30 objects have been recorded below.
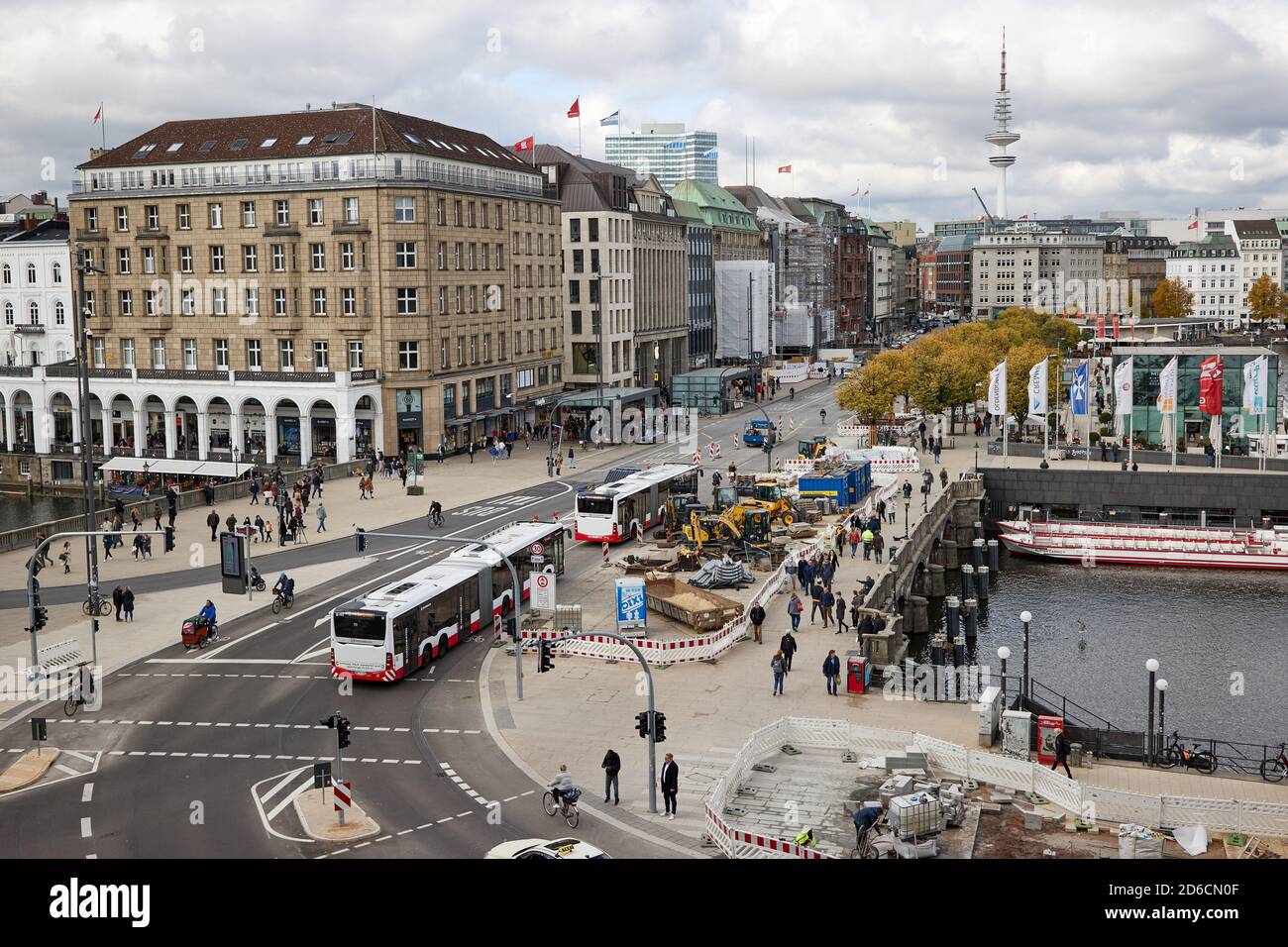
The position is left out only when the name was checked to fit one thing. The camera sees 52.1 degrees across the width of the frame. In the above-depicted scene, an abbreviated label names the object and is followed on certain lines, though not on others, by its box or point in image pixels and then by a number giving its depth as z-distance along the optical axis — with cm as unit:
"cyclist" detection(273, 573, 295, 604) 4950
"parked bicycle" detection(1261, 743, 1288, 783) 3378
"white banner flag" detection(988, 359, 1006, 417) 8581
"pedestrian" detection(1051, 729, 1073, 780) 3103
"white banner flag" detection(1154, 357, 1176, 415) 8412
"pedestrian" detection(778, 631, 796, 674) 3938
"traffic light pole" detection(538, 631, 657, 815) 2902
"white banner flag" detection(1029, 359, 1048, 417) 8394
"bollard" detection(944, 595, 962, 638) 5578
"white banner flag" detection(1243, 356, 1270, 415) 7925
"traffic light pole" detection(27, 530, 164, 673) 4016
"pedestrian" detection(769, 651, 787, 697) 3788
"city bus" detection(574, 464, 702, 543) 6262
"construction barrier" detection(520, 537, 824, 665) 4228
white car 2320
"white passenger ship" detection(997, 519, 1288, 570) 7381
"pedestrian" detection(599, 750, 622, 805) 2939
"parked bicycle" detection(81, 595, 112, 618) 4569
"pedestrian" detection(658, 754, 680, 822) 2859
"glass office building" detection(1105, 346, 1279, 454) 9356
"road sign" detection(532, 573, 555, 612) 4478
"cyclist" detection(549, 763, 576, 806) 2812
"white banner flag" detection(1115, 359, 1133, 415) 8512
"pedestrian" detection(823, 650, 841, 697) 3844
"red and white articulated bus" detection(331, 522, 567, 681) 3969
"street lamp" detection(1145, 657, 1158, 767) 3393
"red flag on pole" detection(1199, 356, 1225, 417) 8112
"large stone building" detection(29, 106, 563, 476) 9006
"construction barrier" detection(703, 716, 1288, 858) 2616
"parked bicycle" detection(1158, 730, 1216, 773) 3300
